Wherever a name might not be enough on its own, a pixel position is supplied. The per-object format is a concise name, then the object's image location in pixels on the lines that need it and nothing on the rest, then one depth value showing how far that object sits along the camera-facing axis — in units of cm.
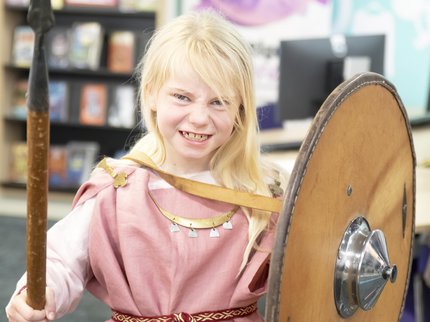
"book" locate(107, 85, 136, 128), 587
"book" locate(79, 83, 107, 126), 590
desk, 213
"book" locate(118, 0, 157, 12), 566
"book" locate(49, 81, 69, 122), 593
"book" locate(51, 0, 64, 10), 585
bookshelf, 581
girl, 143
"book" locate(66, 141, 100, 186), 600
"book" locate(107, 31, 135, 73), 579
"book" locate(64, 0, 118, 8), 577
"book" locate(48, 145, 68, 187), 602
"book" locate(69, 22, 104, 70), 586
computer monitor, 339
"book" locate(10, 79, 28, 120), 592
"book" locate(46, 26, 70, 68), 591
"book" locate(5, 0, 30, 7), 571
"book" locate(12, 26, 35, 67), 580
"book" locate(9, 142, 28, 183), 593
